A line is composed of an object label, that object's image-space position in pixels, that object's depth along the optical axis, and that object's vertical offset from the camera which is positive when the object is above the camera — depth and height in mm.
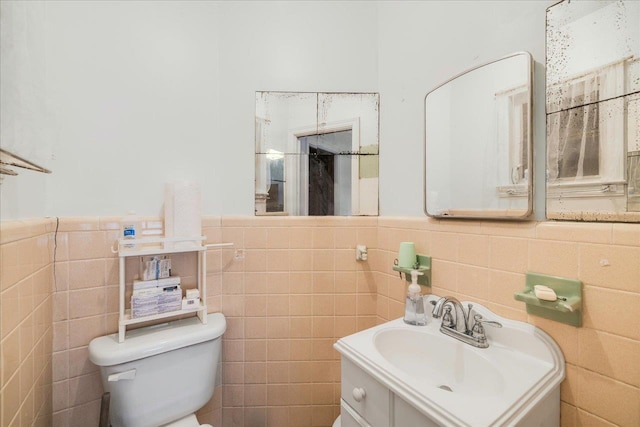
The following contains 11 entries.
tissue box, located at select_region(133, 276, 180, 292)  1102 -303
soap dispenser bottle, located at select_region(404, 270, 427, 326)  1050 -382
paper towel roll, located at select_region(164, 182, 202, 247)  1170 +7
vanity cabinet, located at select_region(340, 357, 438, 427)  697 -558
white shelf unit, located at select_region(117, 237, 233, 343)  1049 -169
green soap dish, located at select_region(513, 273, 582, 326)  715 -248
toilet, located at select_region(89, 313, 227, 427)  992 -632
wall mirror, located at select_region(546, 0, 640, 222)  646 +263
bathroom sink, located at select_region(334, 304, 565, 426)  621 -456
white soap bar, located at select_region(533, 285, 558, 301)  727 -228
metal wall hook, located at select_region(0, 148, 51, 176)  517 +113
